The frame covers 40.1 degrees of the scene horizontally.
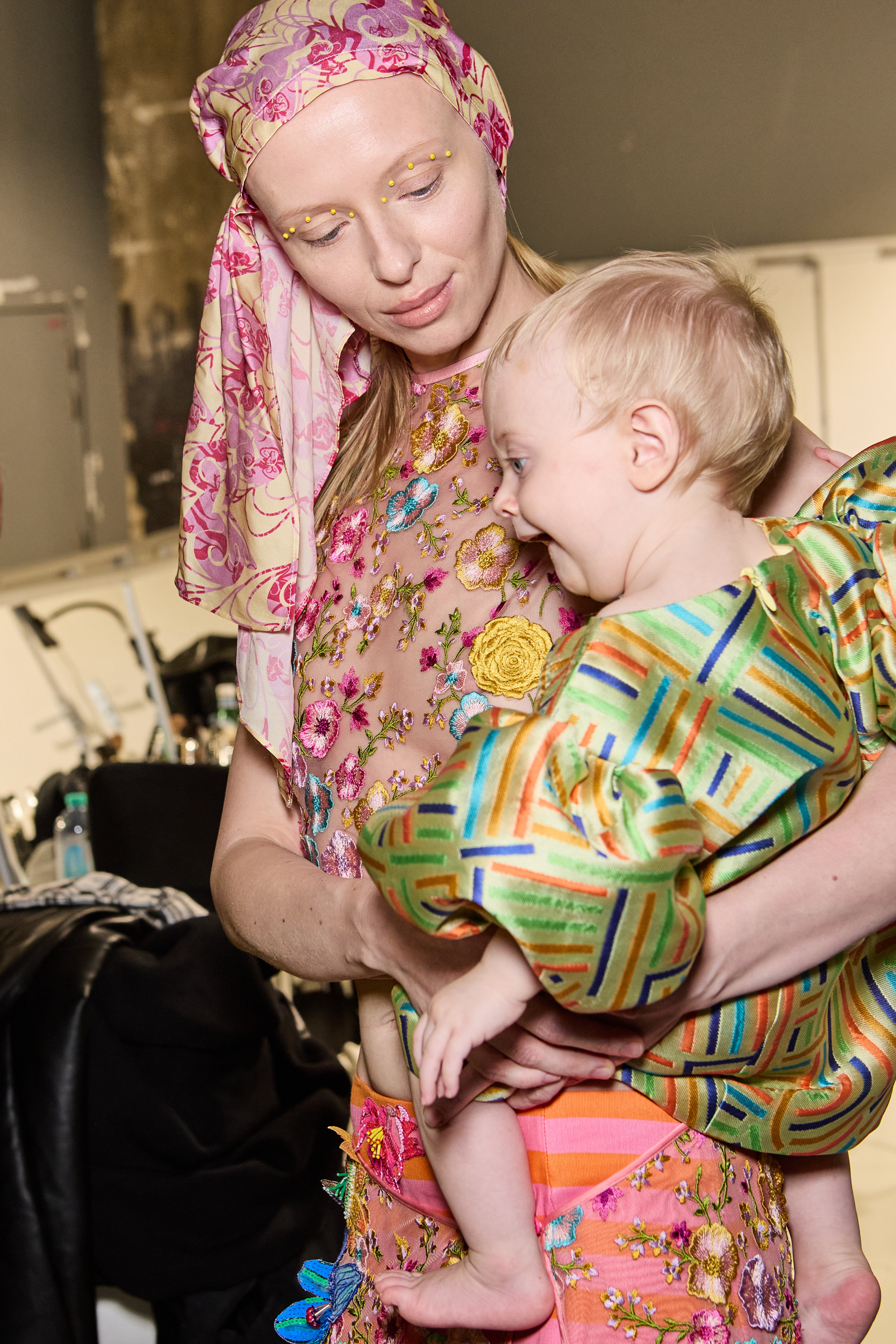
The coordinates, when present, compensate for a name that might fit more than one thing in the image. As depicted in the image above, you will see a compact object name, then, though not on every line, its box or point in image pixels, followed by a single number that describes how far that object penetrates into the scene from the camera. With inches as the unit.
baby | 30.7
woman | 38.1
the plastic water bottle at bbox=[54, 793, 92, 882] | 142.2
